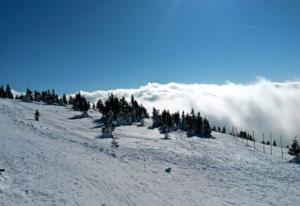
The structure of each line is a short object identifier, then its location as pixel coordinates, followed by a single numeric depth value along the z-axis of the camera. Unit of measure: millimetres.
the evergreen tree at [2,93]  144812
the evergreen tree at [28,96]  136650
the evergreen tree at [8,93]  147975
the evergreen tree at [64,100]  151338
